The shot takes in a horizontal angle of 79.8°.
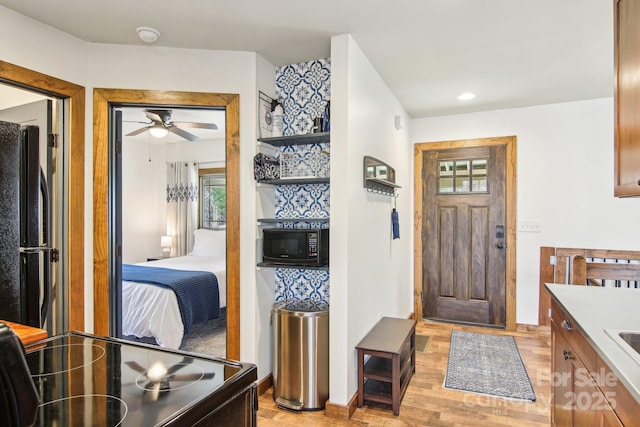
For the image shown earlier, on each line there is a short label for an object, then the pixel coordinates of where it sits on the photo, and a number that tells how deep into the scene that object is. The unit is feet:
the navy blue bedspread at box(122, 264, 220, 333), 11.66
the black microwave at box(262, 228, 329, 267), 8.20
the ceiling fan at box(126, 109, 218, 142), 13.01
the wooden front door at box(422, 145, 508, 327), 13.84
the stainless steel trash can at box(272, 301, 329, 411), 8.18
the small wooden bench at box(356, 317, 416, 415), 8.07
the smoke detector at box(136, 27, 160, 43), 7.68
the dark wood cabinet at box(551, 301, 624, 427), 3.95
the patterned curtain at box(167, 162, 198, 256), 19.92
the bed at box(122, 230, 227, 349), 11.27
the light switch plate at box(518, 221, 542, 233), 13.30
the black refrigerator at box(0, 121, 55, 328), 3.99
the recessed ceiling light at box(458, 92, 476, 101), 12.01
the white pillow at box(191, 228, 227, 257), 18.07
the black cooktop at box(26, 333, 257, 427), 2.58
